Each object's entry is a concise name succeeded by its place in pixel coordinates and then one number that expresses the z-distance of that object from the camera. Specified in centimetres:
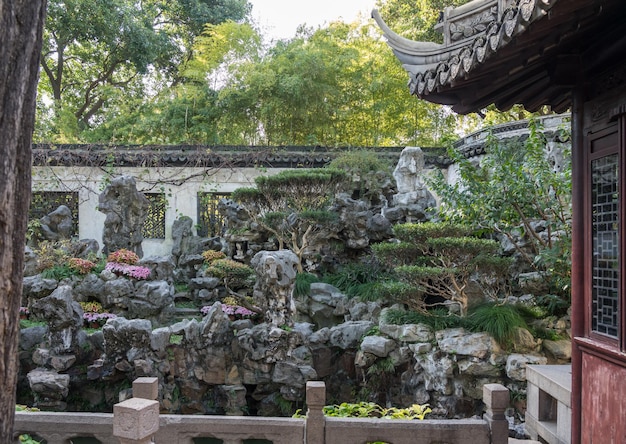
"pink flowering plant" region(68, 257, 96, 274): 914
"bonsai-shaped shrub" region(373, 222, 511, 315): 652
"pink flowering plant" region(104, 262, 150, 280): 882
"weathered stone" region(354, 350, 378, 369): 705
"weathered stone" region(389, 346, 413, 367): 676
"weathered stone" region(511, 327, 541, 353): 614
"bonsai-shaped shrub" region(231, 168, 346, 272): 973
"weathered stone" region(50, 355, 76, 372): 711
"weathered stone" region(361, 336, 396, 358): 692
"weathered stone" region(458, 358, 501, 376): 605
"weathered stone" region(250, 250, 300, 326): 745
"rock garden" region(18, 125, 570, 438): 639
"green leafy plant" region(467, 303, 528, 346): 616
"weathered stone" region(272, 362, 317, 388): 740
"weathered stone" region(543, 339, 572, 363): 611
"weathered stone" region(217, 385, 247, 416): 751
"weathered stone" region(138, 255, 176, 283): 897
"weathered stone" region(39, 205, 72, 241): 1129
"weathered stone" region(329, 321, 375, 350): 769
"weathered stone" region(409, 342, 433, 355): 648
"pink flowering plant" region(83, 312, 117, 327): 847
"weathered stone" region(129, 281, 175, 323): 855
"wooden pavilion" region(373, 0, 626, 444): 235
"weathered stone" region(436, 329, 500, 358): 611
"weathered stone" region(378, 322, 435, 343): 664
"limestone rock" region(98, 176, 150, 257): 1024
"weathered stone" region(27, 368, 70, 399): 684
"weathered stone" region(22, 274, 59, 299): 810
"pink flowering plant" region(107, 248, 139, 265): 916
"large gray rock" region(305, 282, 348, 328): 906
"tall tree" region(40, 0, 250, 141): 1572
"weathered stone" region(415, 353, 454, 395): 621
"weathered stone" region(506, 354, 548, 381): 586
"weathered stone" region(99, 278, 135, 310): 861
